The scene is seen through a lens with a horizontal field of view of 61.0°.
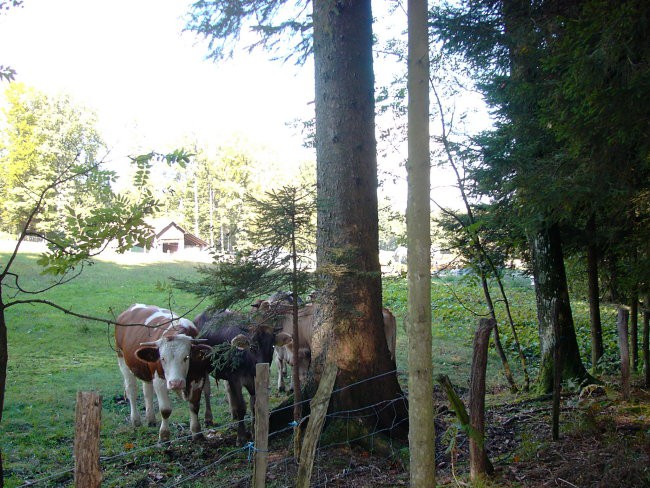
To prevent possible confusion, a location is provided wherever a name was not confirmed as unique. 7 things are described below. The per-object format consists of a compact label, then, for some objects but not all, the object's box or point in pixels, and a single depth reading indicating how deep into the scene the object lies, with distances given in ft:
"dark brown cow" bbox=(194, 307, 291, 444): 20.48
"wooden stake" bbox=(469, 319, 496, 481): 15.07
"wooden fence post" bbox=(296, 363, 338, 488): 13.07
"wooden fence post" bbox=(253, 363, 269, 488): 12.62
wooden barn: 167.32
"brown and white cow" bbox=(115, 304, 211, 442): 24.16
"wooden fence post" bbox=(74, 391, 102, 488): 9.75
